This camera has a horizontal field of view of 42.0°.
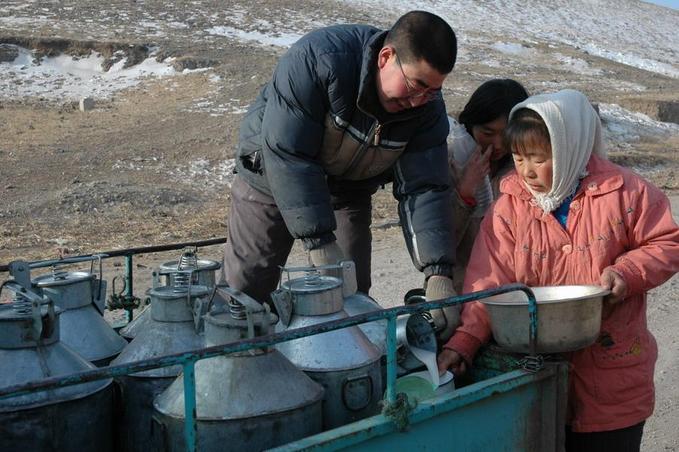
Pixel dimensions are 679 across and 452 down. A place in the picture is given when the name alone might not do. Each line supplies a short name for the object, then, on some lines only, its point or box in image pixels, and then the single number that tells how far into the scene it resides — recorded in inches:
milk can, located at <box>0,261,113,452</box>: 81.3
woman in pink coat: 106.0
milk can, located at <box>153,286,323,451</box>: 84.7
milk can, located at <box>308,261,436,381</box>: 106.1
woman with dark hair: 141.8
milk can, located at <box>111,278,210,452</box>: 94.7
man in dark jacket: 116.5
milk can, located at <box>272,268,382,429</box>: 96.5
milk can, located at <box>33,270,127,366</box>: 106.7
